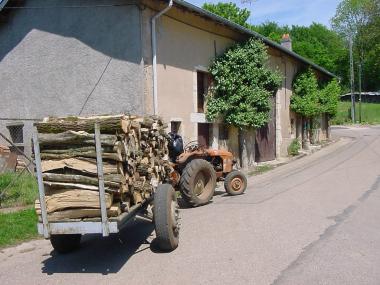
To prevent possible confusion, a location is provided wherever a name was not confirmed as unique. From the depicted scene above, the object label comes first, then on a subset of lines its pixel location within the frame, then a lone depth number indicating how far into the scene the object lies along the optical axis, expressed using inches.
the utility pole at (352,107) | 2171.1
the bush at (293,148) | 890.1
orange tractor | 365.1
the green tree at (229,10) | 1702.8
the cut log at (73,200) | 218.2
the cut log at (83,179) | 219.0
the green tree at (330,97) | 1093.1
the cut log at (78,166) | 221.1
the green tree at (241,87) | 624.7
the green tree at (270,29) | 2439.0
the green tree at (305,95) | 943.0
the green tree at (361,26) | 2559.1
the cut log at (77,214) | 218.4
